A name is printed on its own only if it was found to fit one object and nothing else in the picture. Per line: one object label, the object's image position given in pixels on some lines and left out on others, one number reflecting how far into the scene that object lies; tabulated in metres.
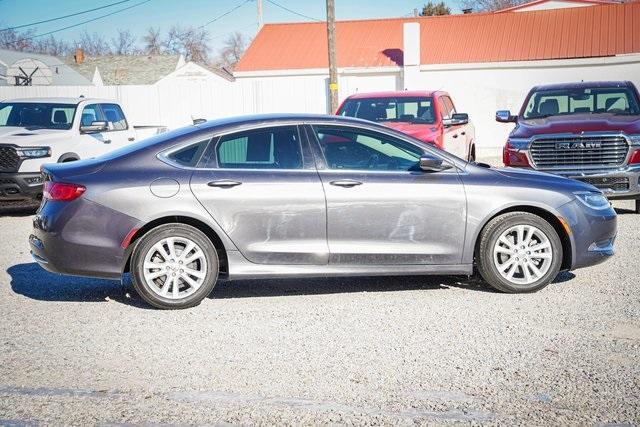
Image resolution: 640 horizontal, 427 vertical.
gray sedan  5.92
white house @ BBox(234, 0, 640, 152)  25.75
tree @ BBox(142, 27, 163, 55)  80.19
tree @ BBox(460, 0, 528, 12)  64.43
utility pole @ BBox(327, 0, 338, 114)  21.75
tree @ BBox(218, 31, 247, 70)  88.06
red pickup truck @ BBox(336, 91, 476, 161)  11.84
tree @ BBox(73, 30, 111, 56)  80.38
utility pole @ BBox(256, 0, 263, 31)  39.77
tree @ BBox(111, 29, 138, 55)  78.94
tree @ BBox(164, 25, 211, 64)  78.06
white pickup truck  11.86
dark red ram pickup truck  10.19
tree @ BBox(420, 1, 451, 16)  54.32
